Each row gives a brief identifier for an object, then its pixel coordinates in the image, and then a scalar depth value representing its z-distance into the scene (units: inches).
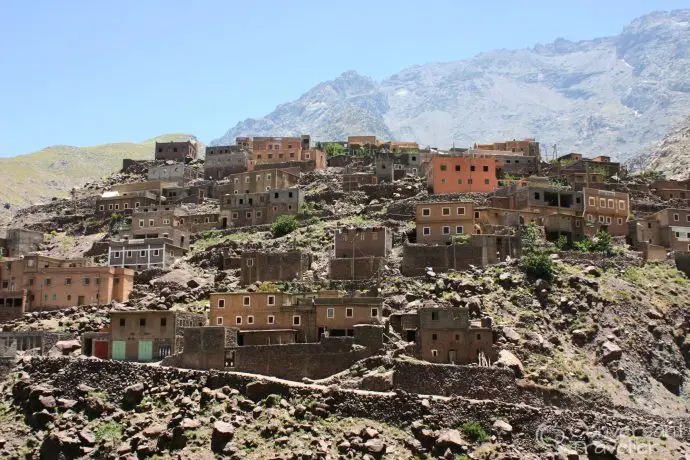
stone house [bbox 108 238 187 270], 3457.2
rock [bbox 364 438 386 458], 2223.2
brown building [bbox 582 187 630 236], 3474.4
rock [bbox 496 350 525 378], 2484.0
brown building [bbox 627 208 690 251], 3405.5
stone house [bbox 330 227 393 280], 3061.0
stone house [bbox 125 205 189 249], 3673.7
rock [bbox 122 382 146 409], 2541.8
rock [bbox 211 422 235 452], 2269.9
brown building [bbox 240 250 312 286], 3129.9
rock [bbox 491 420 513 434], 2295.8
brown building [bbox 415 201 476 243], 3196.4
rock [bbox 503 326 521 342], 2610.7
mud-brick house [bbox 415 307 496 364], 2549.2
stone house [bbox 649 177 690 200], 4020.7
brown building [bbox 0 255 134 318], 3176.7
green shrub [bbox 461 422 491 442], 2287.2
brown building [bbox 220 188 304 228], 3809.1
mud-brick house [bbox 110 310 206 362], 2758.4
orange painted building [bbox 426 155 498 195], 3708.2
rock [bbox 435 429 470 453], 2242.9
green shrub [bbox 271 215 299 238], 3617.1
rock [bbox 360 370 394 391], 2425.0
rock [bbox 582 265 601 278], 3036.4
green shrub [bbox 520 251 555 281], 2935.5
